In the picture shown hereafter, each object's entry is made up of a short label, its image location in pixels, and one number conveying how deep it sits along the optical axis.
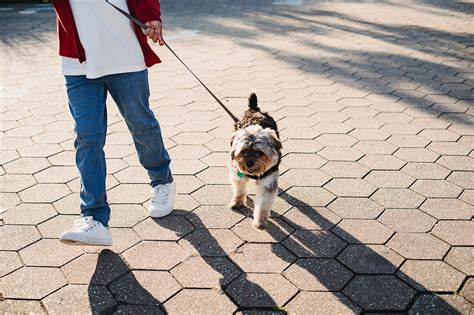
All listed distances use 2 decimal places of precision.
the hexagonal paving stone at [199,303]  3.00
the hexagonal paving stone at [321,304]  2.97
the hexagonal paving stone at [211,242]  3.57
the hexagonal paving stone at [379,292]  3.01
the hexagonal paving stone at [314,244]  3.51
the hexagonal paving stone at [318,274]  3.19
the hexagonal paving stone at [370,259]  3.33
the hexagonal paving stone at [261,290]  3.06
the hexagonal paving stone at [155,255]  3.43
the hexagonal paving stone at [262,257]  3.38
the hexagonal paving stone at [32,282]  3.16
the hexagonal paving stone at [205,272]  3.24
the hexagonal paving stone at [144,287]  3.11
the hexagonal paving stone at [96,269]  3.28
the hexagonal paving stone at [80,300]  3.03
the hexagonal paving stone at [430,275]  3.14
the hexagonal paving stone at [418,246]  3.46
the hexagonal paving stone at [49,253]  3.46
